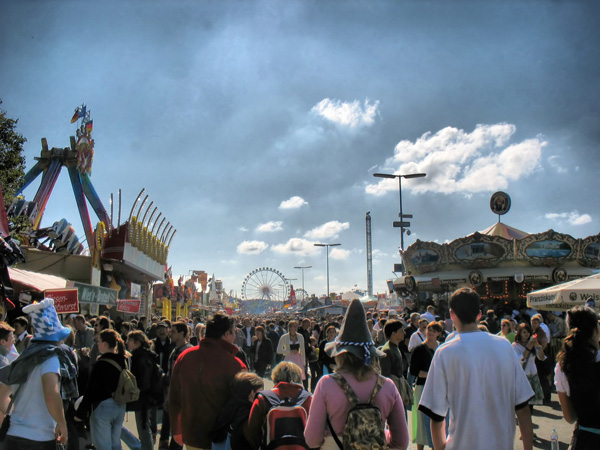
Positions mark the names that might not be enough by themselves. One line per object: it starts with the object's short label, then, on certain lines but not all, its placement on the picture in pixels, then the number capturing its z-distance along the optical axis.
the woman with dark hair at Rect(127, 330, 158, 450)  6.00
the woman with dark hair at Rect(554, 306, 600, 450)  3.46
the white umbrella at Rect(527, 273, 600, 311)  10.65
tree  18.58
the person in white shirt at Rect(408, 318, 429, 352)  7.89
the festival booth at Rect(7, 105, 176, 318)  22.16
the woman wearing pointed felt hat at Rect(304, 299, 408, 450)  2.95
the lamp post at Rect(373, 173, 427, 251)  25.33
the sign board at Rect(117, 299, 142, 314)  17.41
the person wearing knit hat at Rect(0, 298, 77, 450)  3.75
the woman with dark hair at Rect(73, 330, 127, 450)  4.96
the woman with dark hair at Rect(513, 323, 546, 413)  8.15
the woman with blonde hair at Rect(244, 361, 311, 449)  3.54
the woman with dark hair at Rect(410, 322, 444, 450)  6.03
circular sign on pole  33.69
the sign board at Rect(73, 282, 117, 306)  14.62
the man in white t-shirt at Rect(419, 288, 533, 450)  2.95
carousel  26.91
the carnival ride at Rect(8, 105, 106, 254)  30.25
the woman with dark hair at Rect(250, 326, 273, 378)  13.73
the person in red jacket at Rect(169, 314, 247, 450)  4.12
